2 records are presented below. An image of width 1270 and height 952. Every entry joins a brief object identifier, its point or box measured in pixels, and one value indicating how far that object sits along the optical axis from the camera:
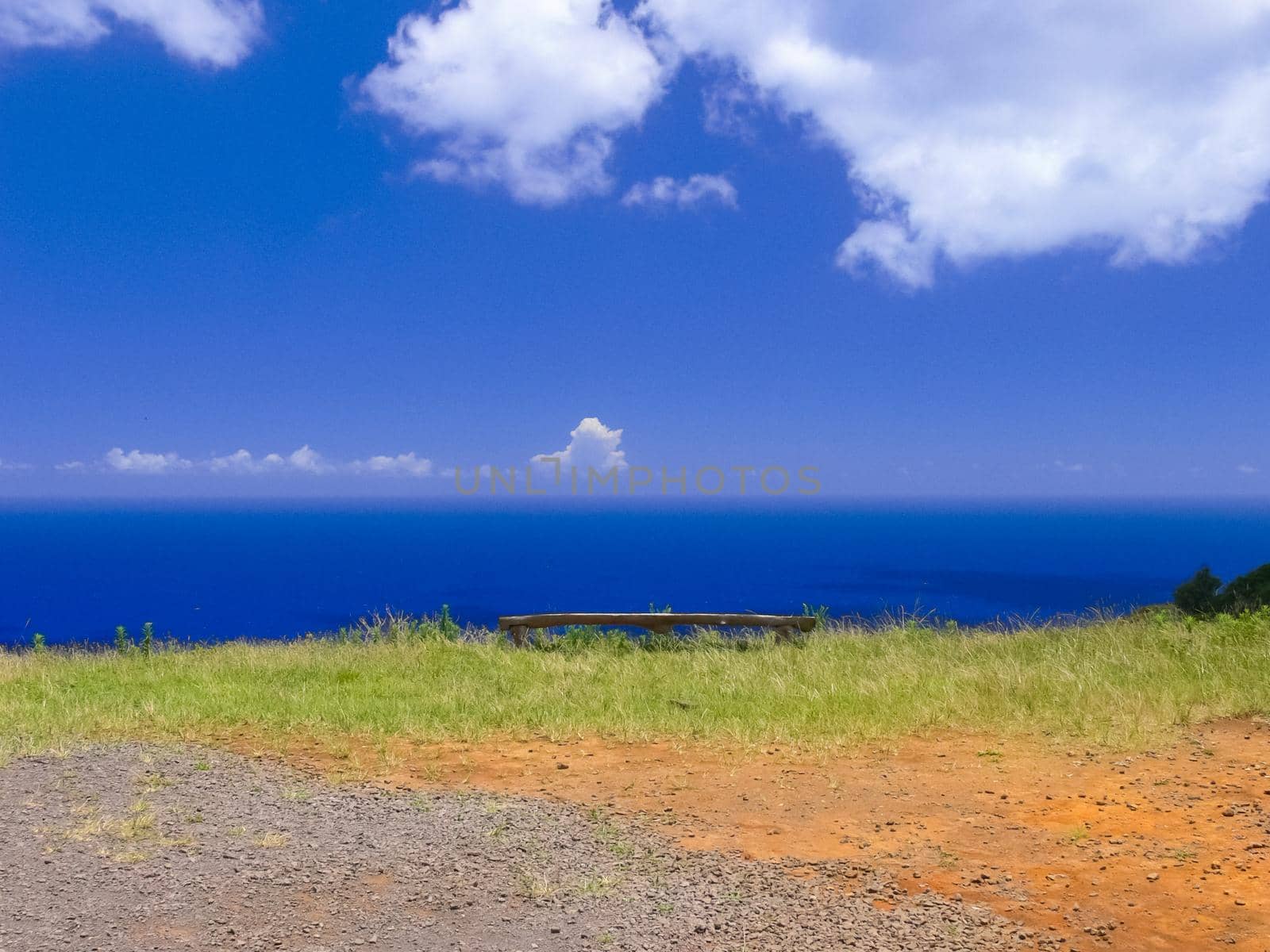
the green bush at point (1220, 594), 15.10
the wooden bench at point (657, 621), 13.58
